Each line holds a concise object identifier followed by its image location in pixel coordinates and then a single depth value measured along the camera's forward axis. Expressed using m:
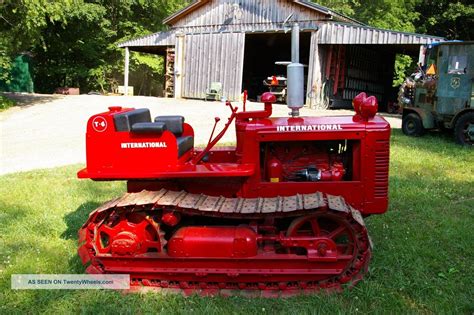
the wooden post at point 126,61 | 24.36
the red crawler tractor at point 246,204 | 4.01
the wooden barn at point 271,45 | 18.39
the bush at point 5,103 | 18.57
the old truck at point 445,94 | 10.86
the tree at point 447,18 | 29.14
